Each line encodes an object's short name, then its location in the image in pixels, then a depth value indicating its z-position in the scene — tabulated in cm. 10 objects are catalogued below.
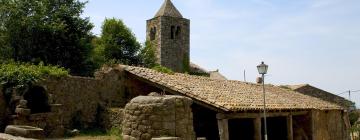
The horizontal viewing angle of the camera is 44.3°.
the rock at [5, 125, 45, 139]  887
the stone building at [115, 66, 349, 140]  1670
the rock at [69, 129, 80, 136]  1578
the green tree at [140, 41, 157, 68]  4216
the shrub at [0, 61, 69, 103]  1497
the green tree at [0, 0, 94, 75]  2730
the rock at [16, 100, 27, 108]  1460
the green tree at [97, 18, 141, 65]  3978
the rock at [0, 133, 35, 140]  702
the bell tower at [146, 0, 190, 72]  5472
